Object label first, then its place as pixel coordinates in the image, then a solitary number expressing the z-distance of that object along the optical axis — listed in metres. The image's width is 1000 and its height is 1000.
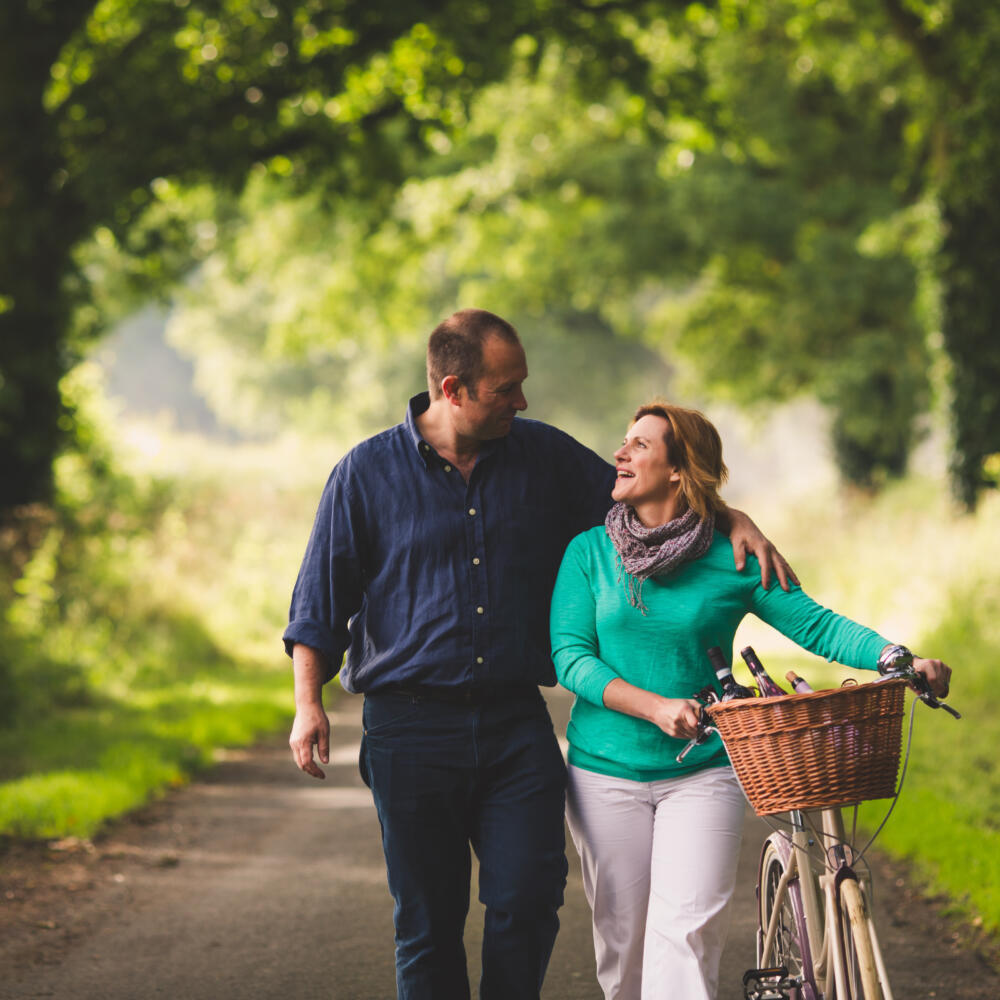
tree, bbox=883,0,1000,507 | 30.17
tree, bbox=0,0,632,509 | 24.91
